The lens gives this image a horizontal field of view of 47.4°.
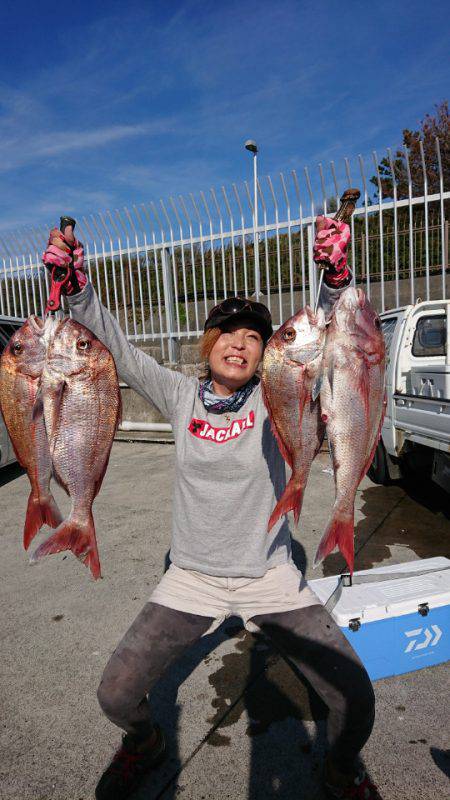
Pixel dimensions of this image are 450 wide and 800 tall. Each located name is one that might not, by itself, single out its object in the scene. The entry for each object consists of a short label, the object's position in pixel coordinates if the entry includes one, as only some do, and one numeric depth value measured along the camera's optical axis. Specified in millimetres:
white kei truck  5054
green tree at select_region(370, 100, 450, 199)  18156
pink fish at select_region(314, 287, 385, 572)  1792
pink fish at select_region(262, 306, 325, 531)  1844
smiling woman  2098
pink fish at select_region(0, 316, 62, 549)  1927
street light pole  8903
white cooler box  2701
